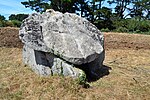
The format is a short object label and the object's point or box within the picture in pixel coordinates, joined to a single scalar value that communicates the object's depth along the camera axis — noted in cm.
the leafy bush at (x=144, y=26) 1972
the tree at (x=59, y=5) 2070
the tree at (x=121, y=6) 2812
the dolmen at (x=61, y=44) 640
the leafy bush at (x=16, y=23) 1486
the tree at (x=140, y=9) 2814
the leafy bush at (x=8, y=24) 1377
